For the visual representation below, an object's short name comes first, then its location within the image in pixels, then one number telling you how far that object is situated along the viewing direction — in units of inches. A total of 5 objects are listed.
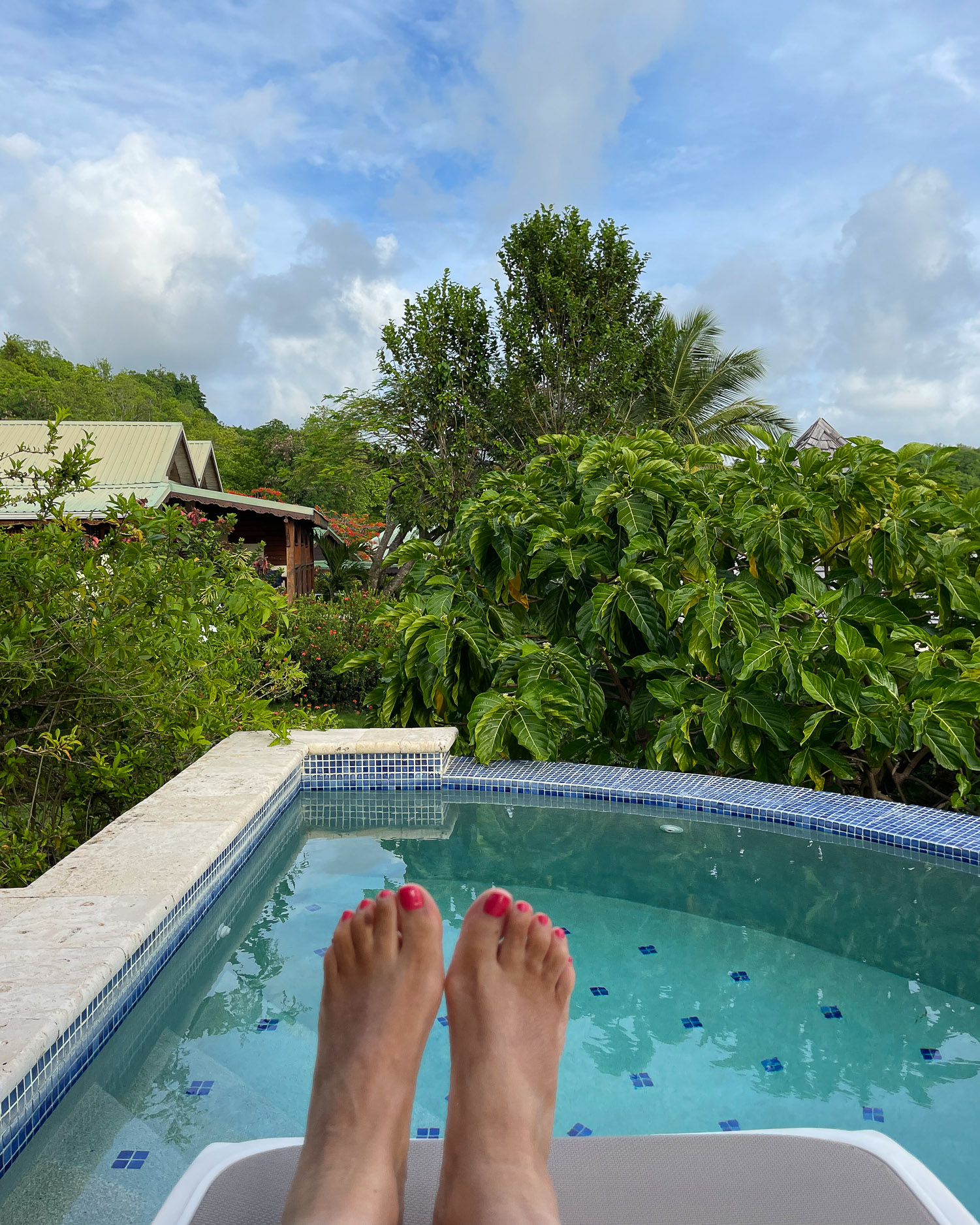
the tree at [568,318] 467.5
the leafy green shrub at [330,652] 331.3
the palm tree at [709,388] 639.8
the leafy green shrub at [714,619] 142.3
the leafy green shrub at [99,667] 119.5
